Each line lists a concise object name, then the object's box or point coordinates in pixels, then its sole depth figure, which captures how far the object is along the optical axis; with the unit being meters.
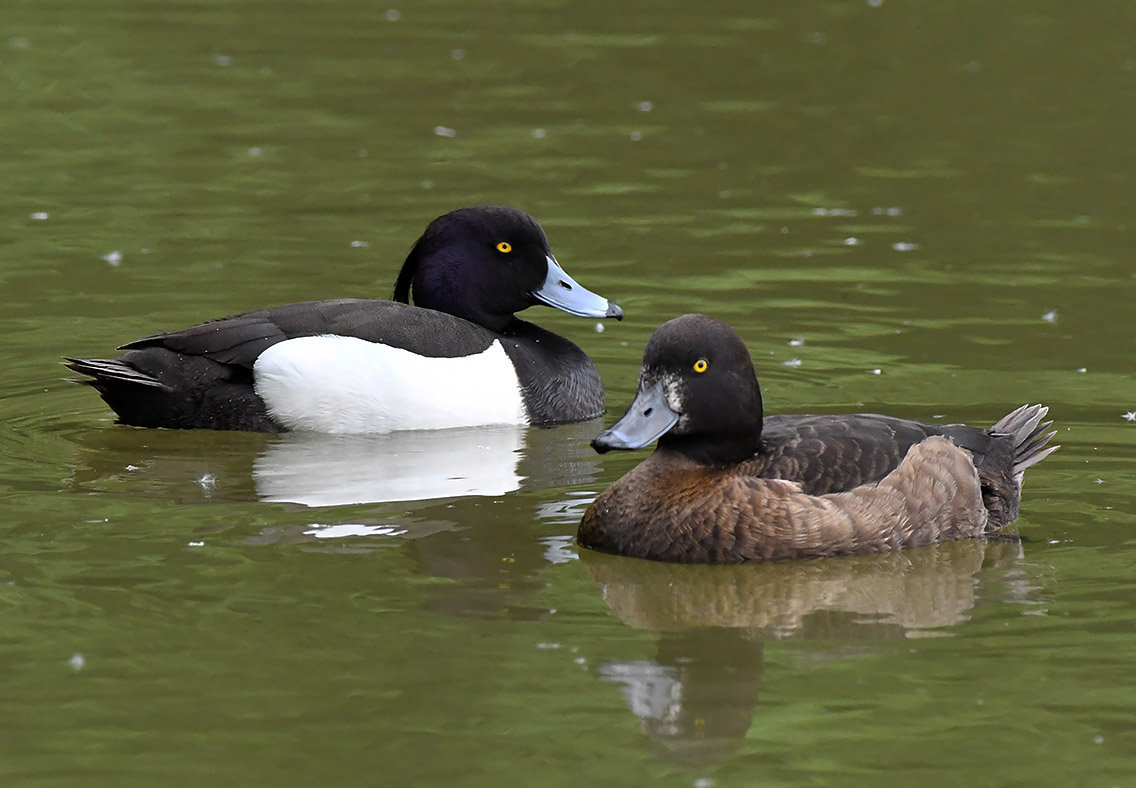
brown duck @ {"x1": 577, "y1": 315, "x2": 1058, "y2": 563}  15.28
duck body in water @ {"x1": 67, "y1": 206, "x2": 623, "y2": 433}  19.73
